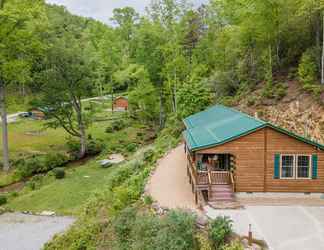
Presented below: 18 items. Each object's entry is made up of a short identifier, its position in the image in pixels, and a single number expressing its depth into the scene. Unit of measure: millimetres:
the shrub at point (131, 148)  32959
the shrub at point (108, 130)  41312
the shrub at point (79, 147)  33597
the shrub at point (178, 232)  11602
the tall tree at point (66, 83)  30953
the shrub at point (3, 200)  21939
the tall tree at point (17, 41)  27125
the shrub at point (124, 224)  13594
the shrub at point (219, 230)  11711
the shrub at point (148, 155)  23617
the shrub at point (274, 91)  26422
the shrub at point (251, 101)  28322
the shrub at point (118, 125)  42594
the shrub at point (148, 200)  15086
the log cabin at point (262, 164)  15375
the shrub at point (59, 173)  26003
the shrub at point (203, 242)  11466
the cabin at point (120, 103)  54800
